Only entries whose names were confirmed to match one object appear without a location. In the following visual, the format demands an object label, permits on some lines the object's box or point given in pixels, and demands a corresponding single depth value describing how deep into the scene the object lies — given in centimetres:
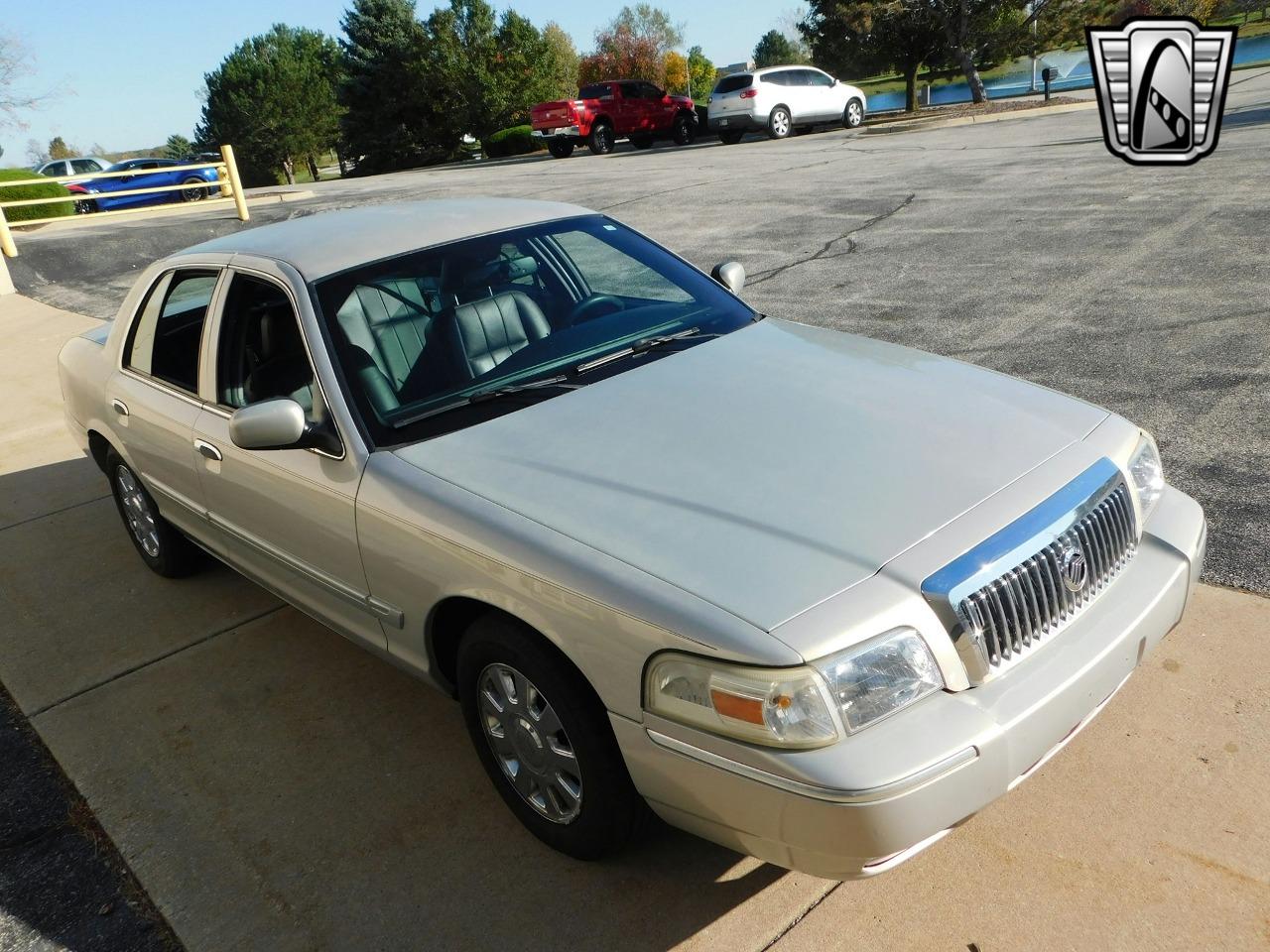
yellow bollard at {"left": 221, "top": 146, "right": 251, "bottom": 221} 1875
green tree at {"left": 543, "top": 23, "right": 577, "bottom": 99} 5188
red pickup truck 2831
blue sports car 2915
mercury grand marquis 228
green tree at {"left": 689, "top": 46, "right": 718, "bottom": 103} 6569
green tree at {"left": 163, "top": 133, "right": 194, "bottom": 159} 10257
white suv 2514
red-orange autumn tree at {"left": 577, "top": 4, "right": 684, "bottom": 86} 6238
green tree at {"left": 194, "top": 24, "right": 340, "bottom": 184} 6253
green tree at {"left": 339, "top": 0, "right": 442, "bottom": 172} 5144
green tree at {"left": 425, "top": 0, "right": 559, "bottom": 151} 4975
